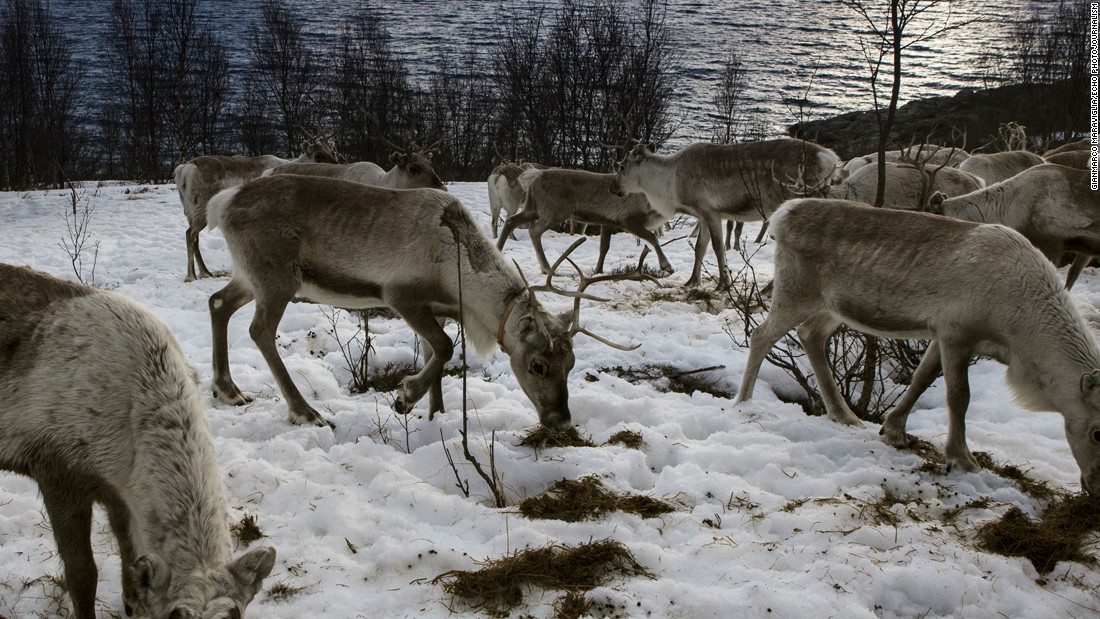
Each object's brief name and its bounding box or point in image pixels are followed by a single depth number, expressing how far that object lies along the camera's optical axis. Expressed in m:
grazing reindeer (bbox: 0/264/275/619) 2.50
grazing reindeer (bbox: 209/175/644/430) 4.57
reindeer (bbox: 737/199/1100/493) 3.89
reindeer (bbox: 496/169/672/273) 11.08
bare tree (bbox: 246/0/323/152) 27.78
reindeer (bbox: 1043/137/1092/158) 10.64
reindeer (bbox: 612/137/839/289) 9.53
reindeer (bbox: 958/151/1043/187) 10.17
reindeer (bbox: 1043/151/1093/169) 9.27
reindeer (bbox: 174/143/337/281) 10.36
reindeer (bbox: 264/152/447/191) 9.84
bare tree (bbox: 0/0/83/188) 25.81
